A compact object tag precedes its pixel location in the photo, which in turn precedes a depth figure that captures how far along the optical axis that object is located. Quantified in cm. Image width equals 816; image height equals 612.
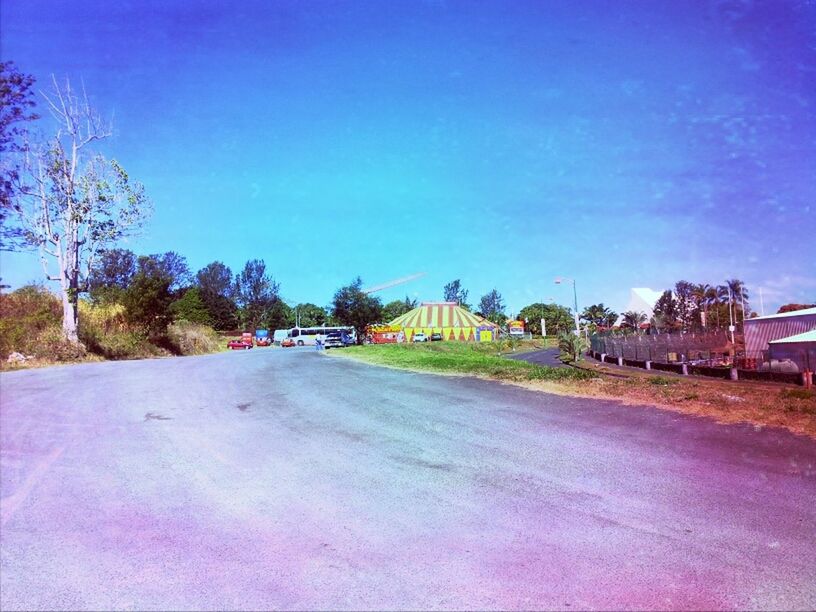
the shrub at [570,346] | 3488
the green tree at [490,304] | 13138
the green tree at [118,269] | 6650
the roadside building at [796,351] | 1884
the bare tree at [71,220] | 2559
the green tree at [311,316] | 9700
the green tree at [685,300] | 9006
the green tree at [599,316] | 10412
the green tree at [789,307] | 6706
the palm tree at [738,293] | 8650
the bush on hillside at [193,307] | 7844
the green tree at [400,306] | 10691
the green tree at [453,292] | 12206
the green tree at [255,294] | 9488
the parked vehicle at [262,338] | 7256
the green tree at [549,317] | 10988
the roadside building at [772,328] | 2820
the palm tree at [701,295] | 9198
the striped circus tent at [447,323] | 8088
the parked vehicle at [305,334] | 6425
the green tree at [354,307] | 5044
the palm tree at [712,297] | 9194
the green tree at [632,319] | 8992
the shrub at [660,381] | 1451
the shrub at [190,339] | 3506
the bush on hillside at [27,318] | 2114
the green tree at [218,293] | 9256
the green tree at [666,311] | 8019
